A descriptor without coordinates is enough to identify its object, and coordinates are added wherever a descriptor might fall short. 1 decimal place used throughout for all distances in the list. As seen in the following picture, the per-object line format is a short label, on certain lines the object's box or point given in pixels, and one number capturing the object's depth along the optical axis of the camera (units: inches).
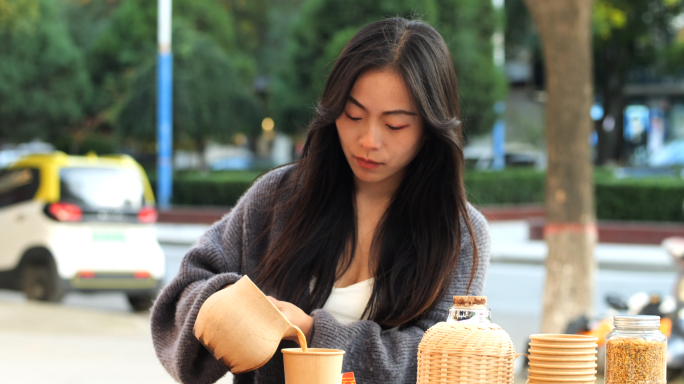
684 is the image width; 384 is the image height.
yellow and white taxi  388.0
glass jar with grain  96.3
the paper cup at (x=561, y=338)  94.9
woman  106.2
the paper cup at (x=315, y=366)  94.5
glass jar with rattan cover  93.7
